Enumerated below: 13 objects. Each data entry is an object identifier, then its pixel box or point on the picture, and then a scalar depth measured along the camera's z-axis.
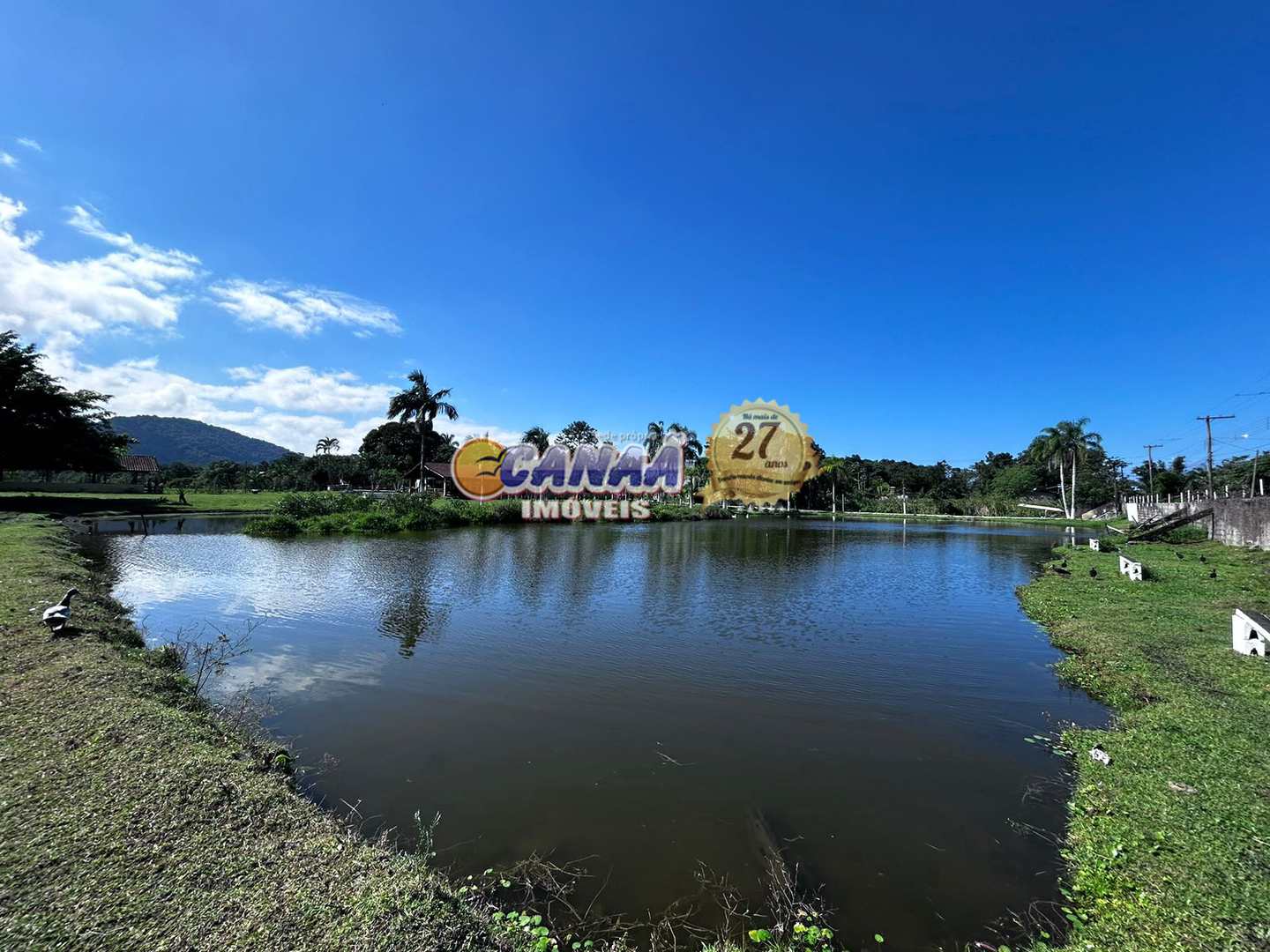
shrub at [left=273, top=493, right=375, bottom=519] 32.81
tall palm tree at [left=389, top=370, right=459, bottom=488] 51.38
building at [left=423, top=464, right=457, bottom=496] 57.47
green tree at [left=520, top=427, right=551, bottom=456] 71.69
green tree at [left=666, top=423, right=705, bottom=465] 70.38
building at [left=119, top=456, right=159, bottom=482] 59.69
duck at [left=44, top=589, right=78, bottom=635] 7.82
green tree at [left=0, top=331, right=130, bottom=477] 34.06
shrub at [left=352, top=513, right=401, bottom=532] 32.66
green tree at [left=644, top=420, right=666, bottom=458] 69.50
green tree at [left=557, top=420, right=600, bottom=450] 76.98
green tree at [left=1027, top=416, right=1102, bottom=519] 64.25
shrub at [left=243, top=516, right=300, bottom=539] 28.81
